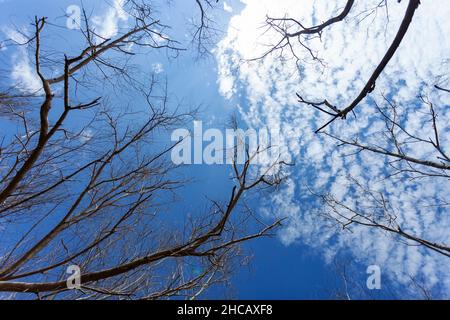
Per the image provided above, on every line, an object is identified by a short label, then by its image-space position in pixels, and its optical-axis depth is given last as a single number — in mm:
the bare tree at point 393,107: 2355
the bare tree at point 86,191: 3209
